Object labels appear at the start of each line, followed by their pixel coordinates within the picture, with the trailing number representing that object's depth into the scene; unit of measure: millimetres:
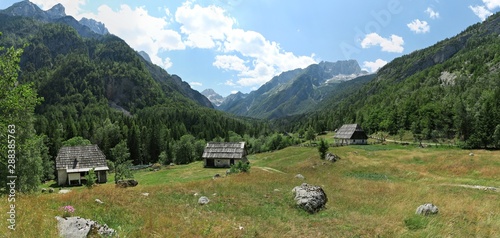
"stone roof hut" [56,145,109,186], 62000
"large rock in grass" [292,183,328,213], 19336
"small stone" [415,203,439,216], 15680
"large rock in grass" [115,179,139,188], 34138
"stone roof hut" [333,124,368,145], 117500
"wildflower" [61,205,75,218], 11995
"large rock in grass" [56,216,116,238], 9684
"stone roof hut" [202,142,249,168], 81375
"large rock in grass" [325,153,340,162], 66338
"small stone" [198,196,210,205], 19864
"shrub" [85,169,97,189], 40916
